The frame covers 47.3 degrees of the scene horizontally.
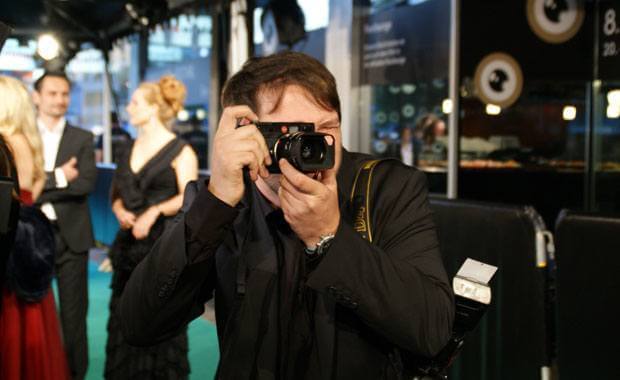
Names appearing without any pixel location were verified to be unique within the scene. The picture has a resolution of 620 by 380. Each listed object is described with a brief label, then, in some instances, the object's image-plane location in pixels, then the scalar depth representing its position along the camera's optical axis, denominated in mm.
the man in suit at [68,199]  3785
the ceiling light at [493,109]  5469
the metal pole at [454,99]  5445
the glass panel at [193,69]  8531
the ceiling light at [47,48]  6837
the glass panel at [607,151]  5121
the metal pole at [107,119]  11080
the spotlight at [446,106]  5543
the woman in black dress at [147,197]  3270
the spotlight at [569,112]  5281
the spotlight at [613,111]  5096
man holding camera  1224
